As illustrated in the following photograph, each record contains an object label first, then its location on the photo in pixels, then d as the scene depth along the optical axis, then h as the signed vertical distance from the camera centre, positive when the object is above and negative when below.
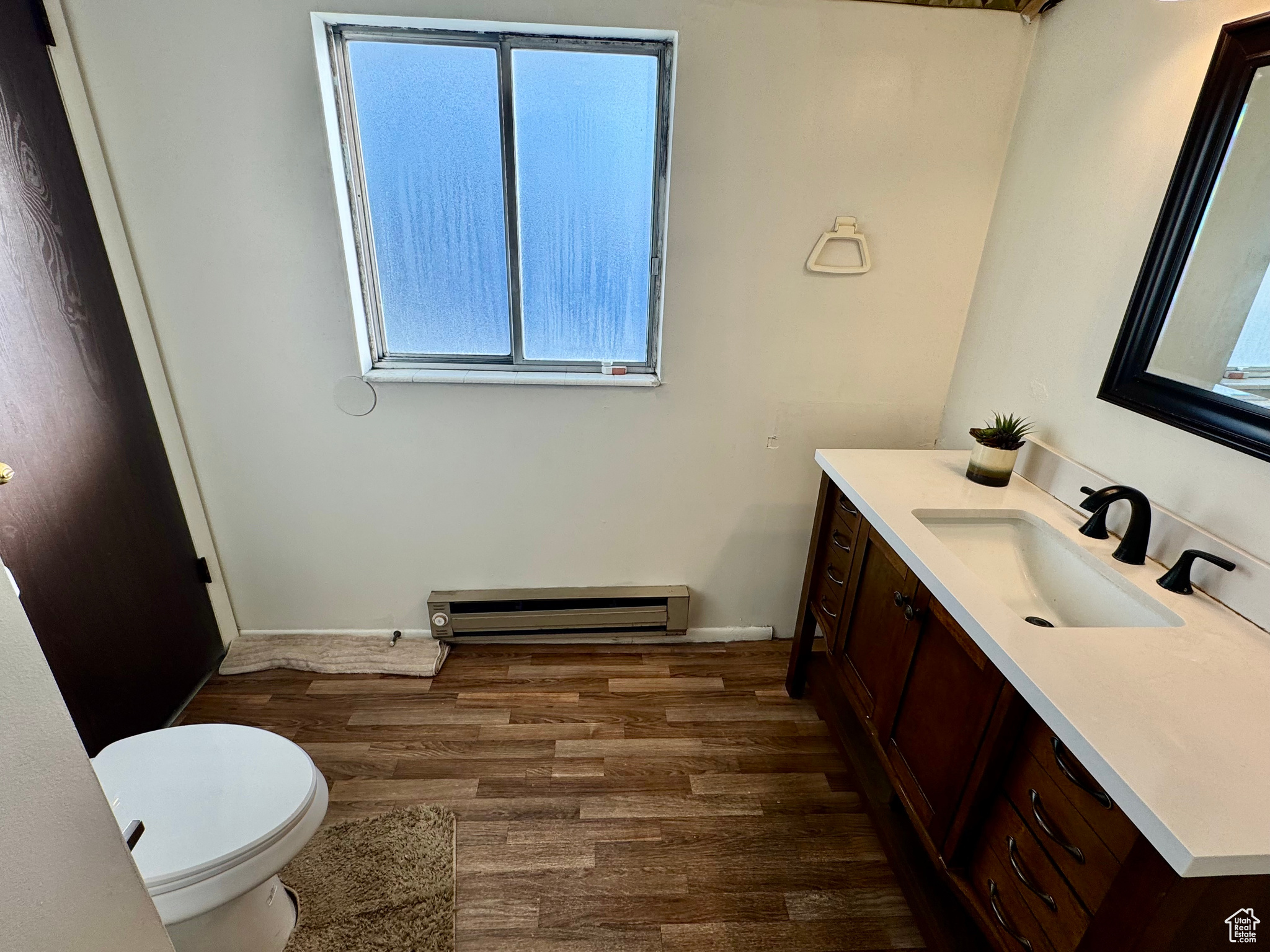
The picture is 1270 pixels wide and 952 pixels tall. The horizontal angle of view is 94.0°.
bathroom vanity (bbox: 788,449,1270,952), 0.74 -0.69
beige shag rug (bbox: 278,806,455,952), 1.38 -1.51
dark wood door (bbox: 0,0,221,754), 1.40 -0.54
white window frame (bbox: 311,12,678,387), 1.65 +0.10
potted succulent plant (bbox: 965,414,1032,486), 1.57 -0.48
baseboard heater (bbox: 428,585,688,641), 2.25 -1.32
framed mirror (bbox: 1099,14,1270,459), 1.12 -0.01
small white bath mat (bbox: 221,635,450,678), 2.17 -1.46
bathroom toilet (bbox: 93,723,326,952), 1.08 -1.06
